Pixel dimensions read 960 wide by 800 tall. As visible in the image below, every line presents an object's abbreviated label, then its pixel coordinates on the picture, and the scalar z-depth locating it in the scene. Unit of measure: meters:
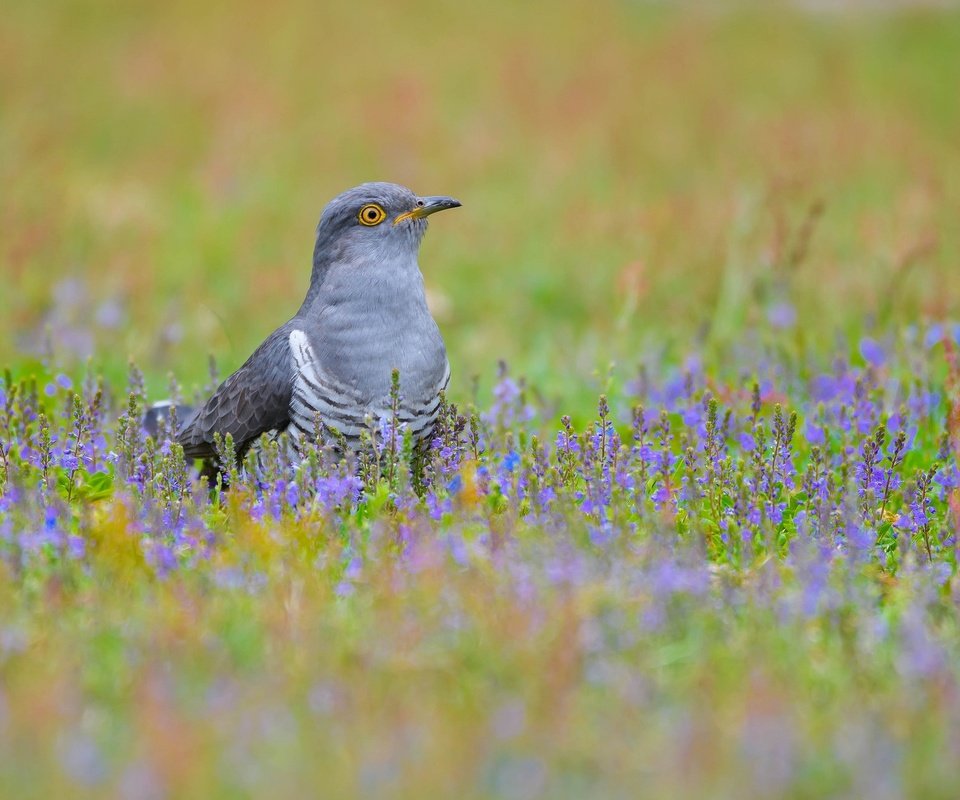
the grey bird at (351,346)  9.92
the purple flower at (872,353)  13.11
